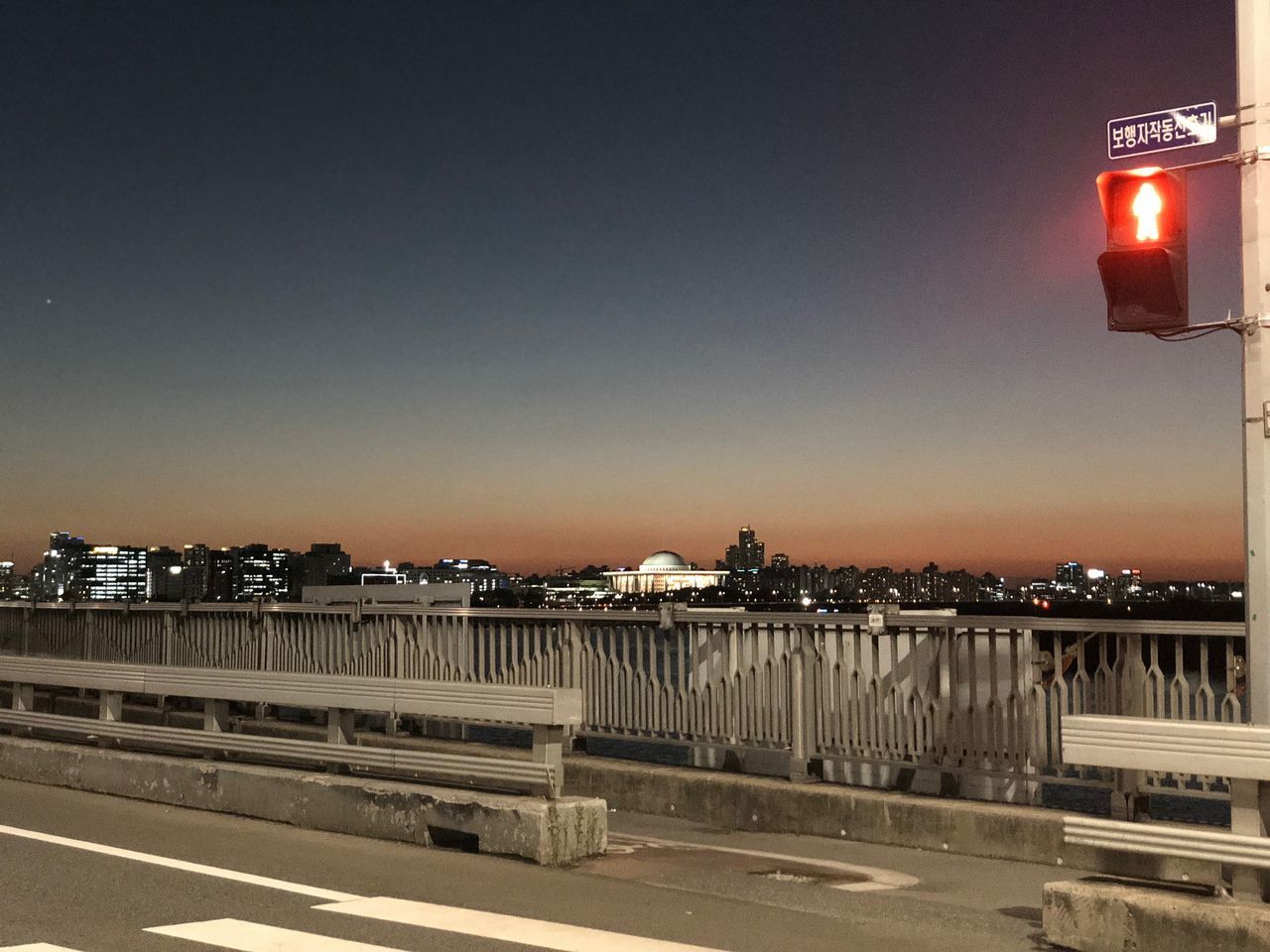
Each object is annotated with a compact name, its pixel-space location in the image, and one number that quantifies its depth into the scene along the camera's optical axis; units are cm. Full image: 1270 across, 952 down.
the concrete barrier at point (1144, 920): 623
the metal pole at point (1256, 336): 700
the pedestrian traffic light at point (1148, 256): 752
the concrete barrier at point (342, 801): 906
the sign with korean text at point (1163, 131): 761
